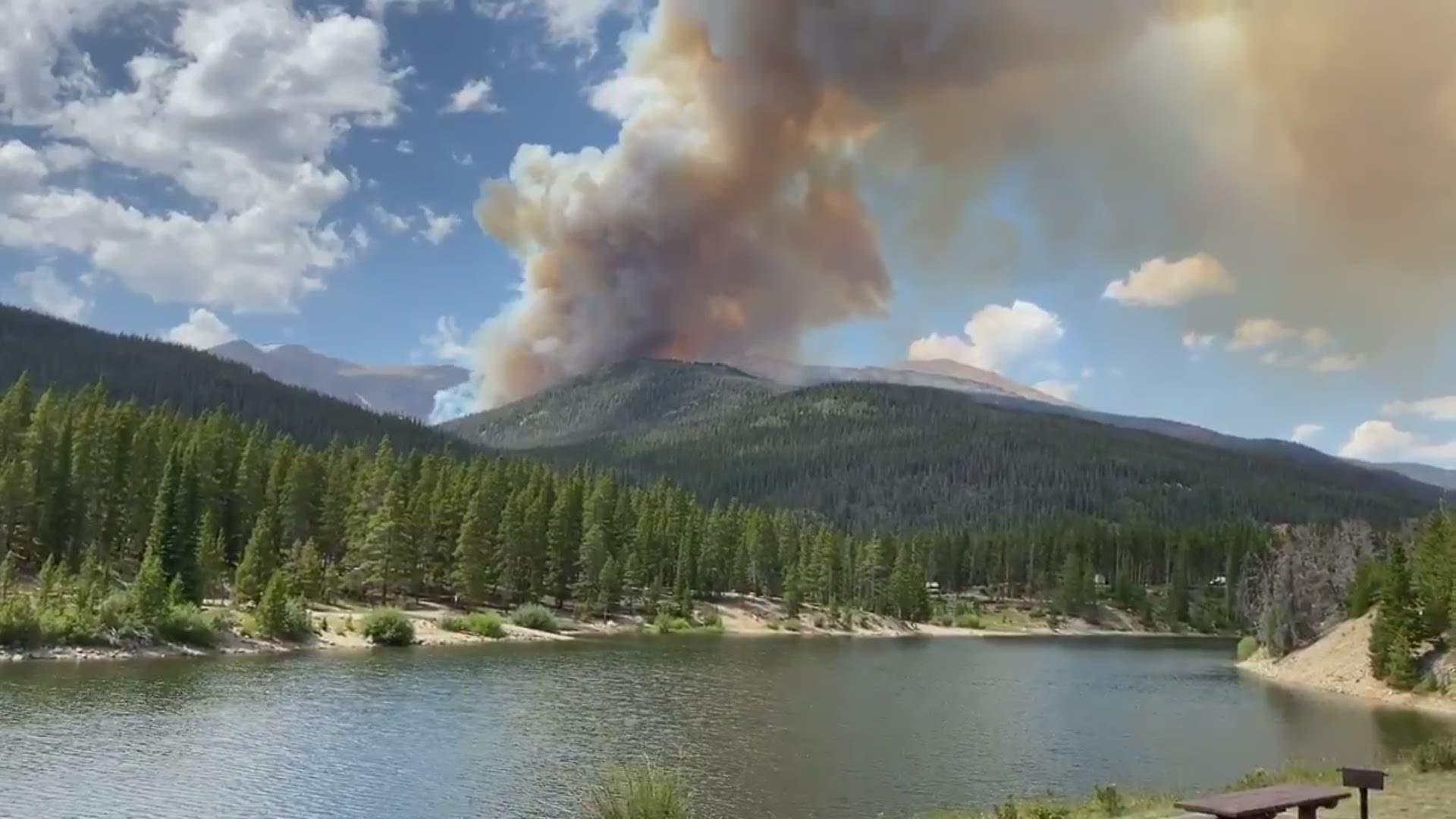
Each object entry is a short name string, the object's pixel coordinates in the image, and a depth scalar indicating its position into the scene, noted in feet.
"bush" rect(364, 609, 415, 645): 271.08
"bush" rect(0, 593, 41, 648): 196.13
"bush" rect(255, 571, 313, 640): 243.19
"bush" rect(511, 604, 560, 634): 337.52
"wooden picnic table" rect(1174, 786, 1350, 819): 59.62
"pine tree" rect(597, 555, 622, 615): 378.12
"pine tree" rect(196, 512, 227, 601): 262.26
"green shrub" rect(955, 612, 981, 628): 538.88
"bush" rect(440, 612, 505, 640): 308.60
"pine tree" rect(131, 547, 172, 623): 217.77
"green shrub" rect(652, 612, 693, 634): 381.40
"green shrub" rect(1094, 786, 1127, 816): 87.83
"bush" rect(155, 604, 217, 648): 221.76
